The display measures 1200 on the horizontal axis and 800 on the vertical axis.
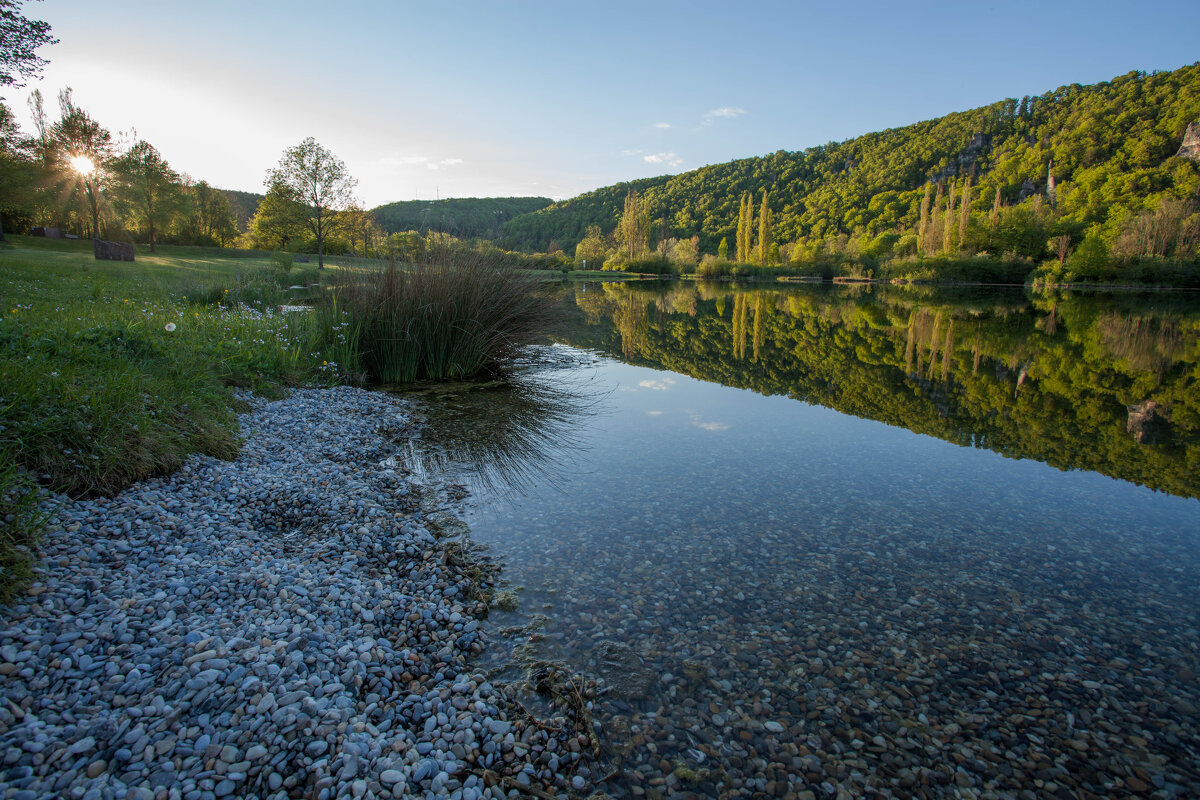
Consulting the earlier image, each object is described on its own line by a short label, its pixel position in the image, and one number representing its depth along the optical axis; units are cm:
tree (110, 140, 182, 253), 3384
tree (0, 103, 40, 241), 2319
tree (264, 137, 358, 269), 3894
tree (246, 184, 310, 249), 3841
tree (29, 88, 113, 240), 3038
